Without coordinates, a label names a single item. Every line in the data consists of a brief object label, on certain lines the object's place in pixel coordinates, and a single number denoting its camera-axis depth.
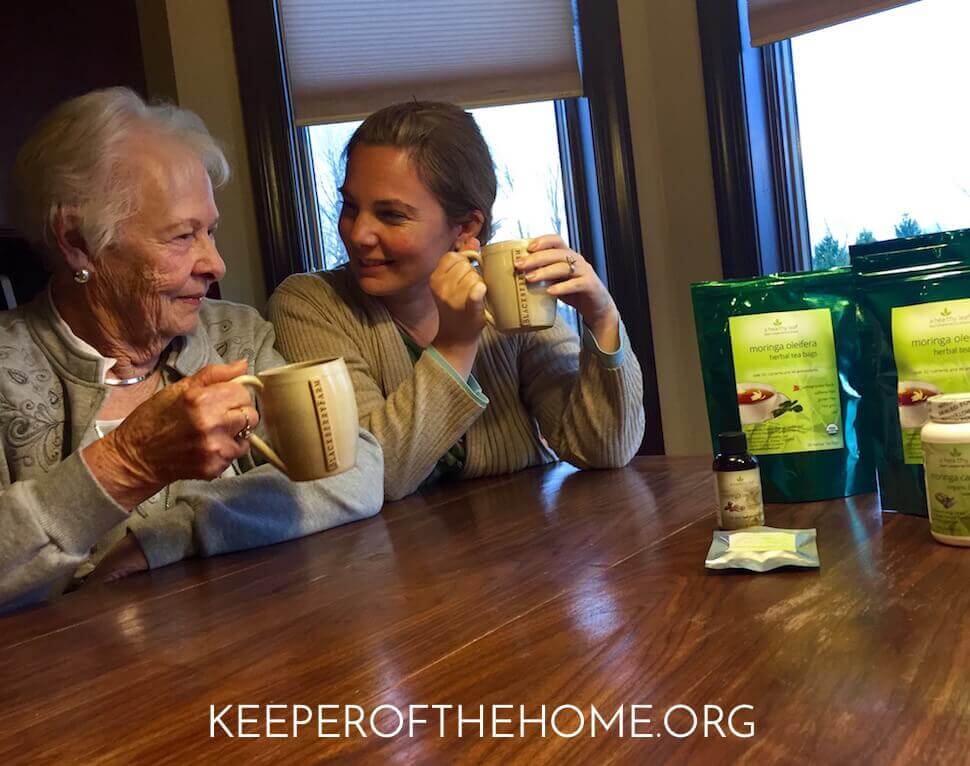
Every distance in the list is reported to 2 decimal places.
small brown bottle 0.89
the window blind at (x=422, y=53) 2.44
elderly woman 1.03
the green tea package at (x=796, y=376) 0.97
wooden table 0.52
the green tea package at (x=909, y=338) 0.83
